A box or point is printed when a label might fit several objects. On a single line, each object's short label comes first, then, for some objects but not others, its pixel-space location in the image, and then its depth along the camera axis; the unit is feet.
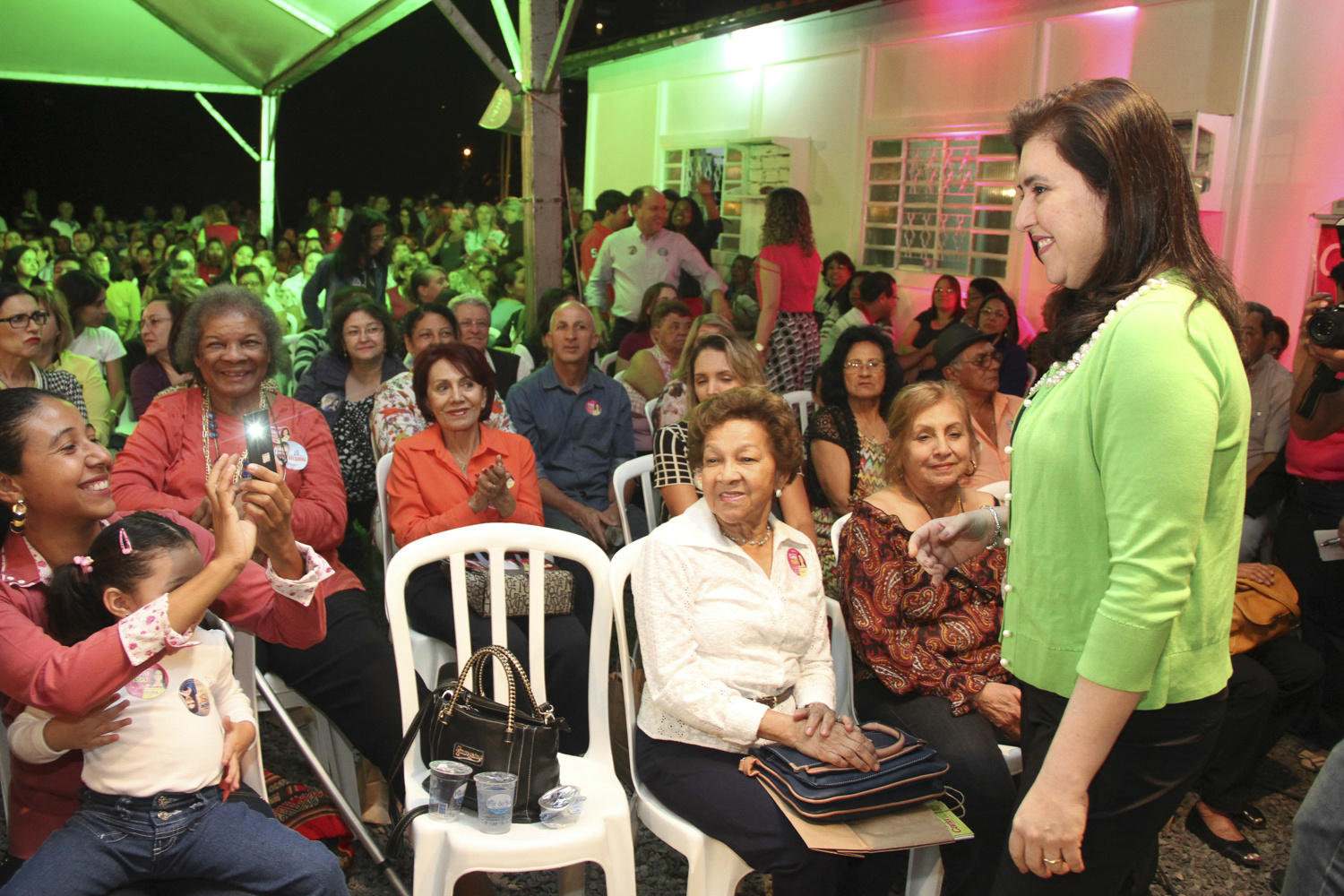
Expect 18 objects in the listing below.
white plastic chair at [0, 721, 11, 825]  6.47
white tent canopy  28.73
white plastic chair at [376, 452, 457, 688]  9.39
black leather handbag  6.78
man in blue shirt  13.05
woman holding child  5.74
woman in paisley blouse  7.44
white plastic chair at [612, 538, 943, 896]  6.88
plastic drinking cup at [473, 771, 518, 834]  6.70
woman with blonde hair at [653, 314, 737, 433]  12.40
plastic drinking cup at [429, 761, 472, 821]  6.73
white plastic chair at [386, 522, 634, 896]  6.65
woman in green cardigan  3.75
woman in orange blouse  9.19
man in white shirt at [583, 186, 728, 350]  20.53
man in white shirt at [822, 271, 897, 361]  21.58
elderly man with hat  12.30
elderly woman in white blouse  6.78
